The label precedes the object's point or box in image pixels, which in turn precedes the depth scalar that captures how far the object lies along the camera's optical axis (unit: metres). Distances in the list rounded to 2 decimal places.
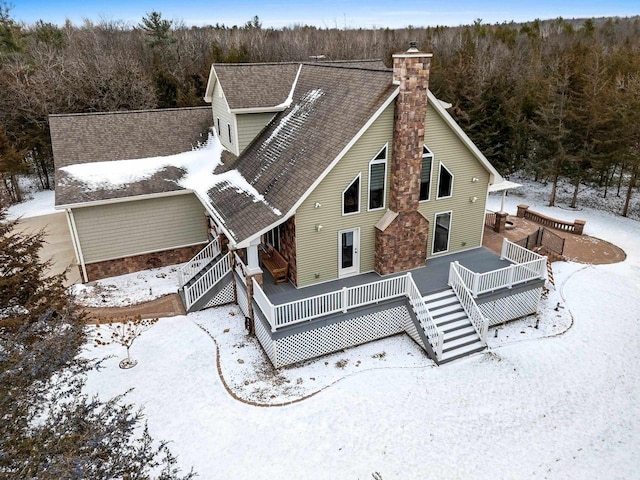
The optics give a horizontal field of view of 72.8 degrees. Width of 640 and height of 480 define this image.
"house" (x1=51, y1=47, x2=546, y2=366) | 13.63
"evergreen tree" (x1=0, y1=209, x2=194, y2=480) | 5.57
